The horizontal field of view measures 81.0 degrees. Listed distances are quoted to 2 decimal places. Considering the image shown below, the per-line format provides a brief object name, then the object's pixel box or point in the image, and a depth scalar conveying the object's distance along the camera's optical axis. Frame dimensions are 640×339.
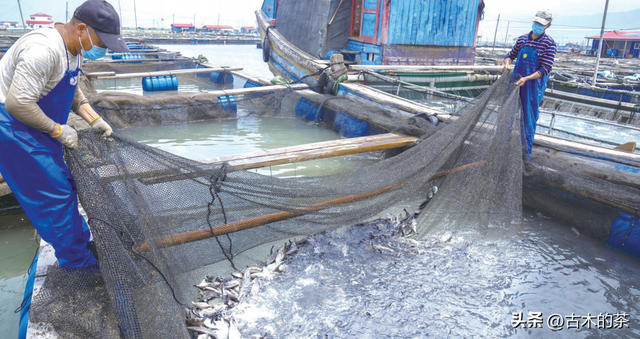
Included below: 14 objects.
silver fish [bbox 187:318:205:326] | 2.80
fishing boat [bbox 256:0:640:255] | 4.05
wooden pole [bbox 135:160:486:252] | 2.82
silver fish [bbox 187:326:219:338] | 2.76
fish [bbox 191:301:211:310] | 3.02
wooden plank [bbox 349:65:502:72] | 8.50
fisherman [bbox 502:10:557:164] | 4.36
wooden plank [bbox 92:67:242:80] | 10.20
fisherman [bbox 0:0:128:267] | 2.10
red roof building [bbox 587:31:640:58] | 32.84
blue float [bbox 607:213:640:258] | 4.02
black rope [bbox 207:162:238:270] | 2.90
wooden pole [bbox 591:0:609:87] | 9.92
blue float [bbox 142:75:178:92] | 12.32
